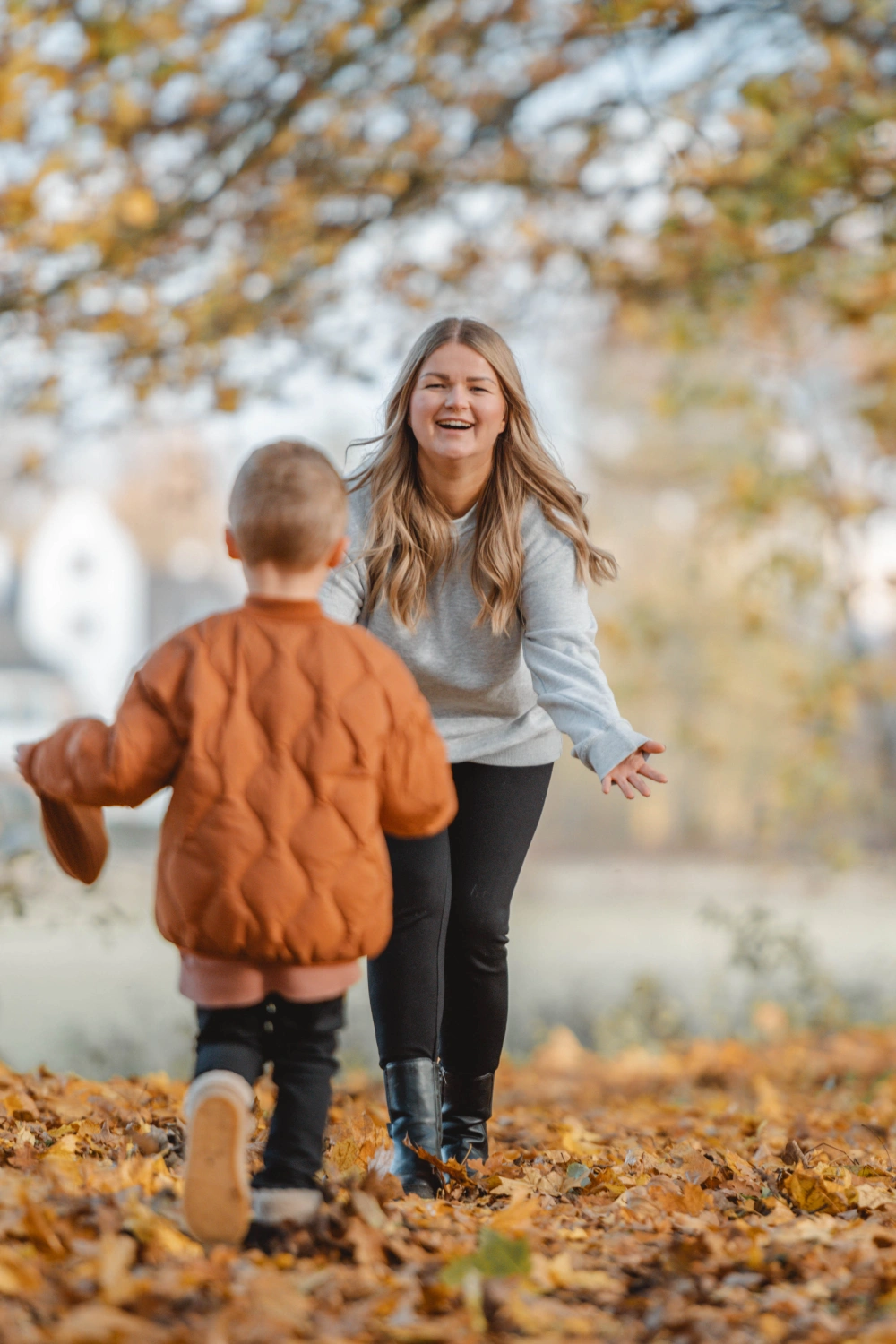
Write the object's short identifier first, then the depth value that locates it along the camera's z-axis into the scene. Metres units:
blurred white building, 24.22
